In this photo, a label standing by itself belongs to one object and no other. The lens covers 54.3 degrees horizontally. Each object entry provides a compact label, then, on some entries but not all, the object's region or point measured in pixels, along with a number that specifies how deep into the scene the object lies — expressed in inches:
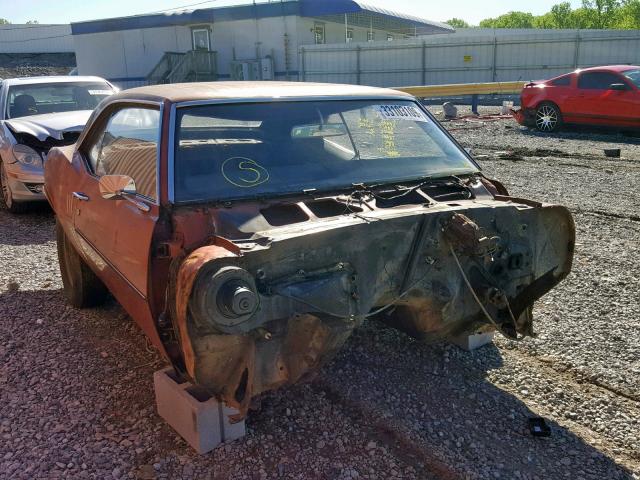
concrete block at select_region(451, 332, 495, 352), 153.9
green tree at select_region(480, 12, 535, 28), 3292.3
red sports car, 498.9
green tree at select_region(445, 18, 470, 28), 3814.7
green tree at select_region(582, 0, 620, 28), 2603.3
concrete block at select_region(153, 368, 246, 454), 116.0
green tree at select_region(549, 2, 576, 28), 2817.4
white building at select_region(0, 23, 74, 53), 1964.8
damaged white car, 291.3
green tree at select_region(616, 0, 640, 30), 2436.3
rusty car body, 102.0
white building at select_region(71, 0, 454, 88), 1095.0
